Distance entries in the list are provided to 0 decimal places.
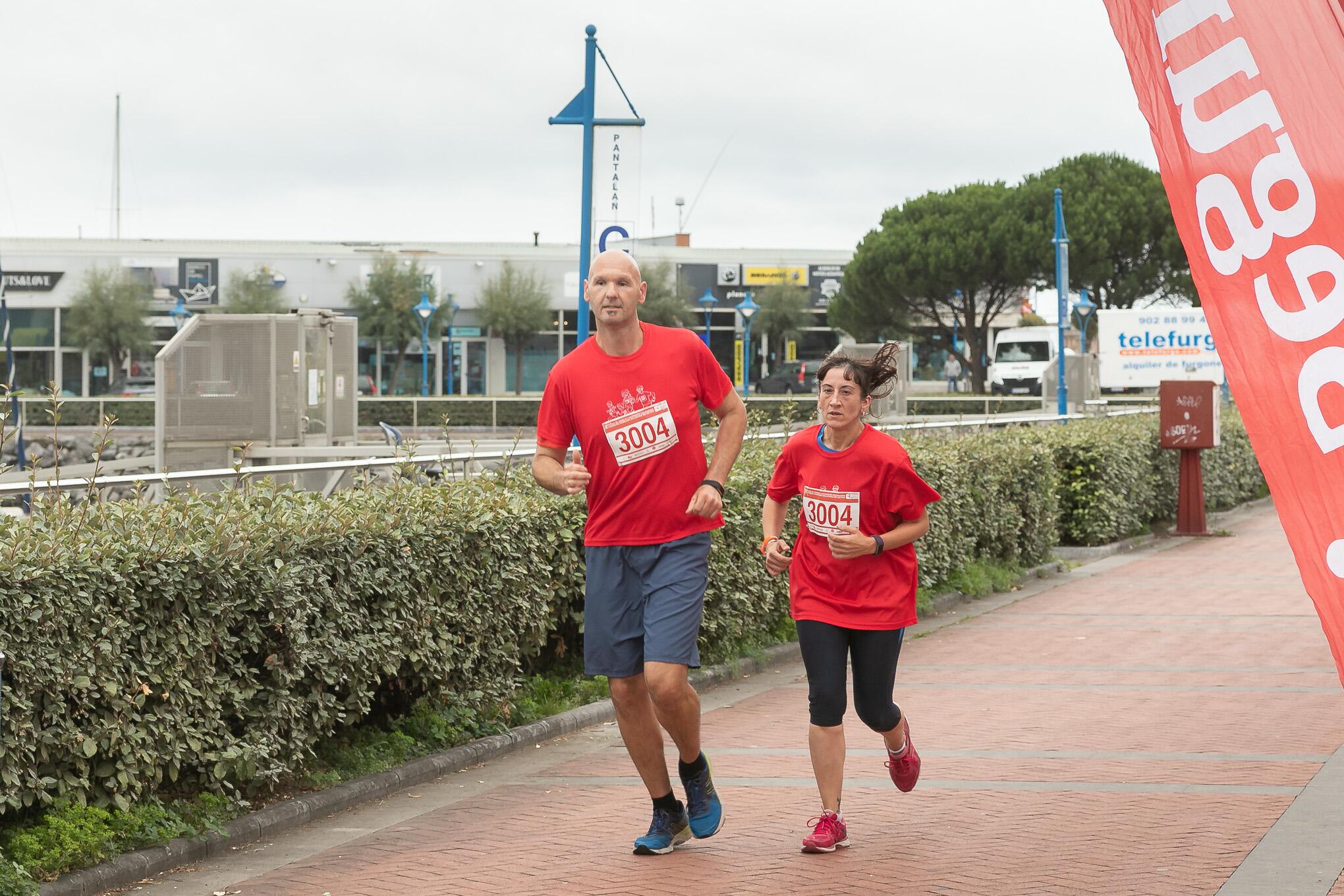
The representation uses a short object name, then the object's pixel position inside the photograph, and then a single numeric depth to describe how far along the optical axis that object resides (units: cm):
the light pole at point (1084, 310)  5203
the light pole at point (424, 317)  5619
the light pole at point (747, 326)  5997
